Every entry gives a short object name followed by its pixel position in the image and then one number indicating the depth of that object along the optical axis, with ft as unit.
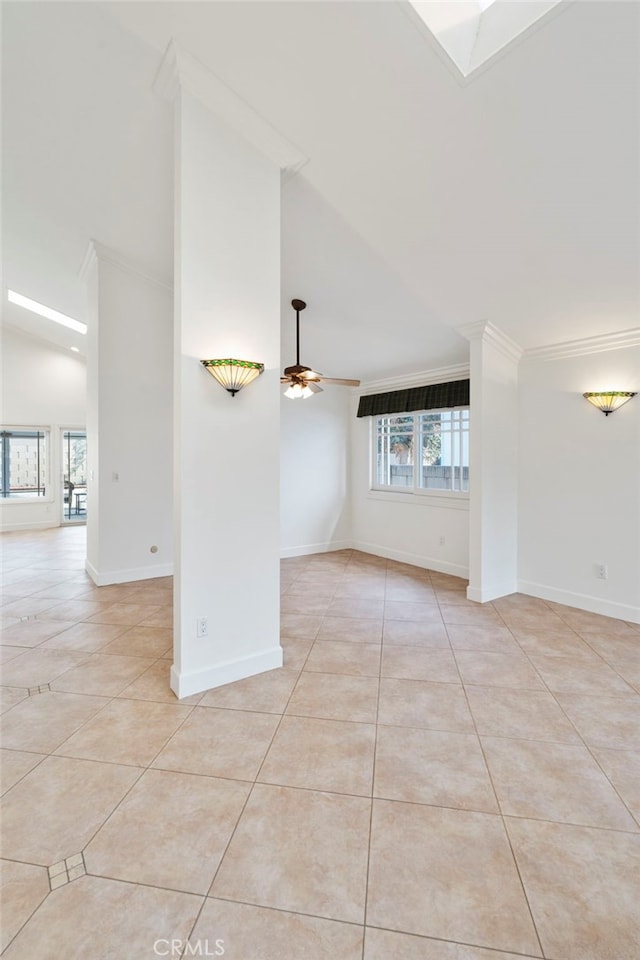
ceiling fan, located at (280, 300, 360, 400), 11.69
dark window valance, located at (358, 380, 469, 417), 16.14
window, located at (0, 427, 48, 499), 25.02
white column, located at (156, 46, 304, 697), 7.93
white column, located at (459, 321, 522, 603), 12.87
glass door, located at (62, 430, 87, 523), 26.91
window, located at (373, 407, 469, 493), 16.96
